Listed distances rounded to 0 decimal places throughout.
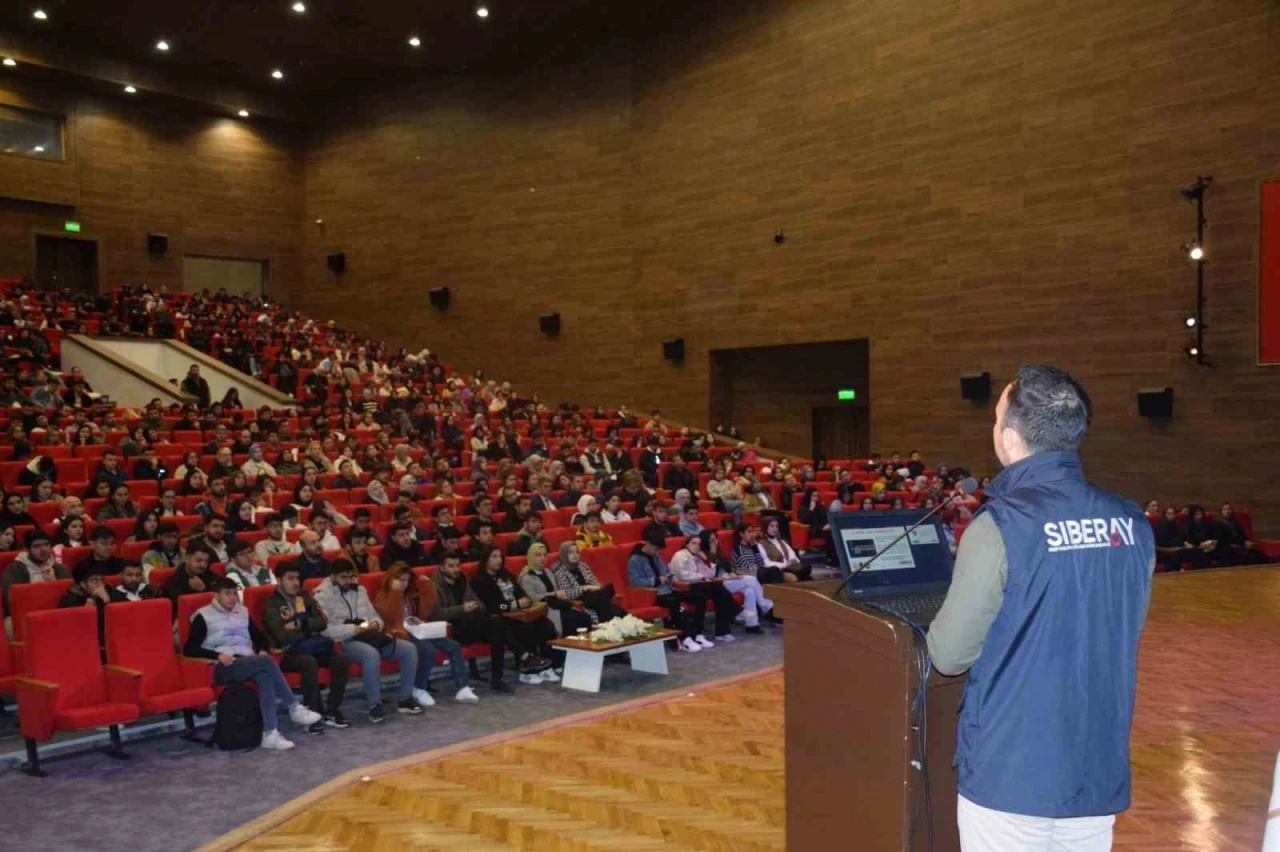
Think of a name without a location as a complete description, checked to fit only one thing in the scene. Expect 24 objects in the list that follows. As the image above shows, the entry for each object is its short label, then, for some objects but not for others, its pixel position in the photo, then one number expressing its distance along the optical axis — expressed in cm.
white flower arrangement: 633
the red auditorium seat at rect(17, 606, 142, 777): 470
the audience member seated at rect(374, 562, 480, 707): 604
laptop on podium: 236
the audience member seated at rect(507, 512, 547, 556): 771
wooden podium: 218
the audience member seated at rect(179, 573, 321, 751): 520
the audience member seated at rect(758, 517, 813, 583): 871
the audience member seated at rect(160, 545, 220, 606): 596
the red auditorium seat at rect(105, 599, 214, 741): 511
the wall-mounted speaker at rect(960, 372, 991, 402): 1336
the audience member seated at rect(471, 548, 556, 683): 659
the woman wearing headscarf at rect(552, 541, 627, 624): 722
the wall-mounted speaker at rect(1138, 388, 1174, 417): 1183
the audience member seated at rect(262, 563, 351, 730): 553
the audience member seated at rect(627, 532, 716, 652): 751
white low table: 621
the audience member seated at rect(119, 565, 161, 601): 573
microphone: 218
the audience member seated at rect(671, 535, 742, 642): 777
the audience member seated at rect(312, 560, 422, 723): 567
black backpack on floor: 505
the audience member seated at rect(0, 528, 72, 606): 610
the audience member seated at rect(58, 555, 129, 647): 545
